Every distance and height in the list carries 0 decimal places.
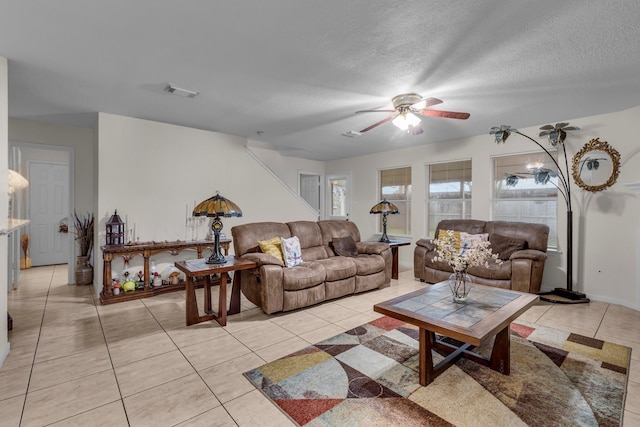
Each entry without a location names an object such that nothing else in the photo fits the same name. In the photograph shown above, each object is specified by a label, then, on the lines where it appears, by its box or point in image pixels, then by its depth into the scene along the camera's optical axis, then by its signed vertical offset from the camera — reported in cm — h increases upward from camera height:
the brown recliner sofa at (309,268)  346 -70
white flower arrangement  246 -34
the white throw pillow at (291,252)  388 -51
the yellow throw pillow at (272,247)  386 -45
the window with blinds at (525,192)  464 +32
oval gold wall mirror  396 +62
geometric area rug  182 -121
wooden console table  389 -57
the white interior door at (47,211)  625 +3
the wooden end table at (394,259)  516 -80
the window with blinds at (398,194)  650 +39
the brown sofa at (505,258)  394 -62
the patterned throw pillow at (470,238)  456 -40
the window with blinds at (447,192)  561 +39
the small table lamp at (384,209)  551 +6
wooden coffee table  199 -74
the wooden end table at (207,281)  308 -73
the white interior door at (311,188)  812 +65
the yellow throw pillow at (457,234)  466 -34
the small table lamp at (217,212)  335 +0
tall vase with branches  476 -53
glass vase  253 -62
